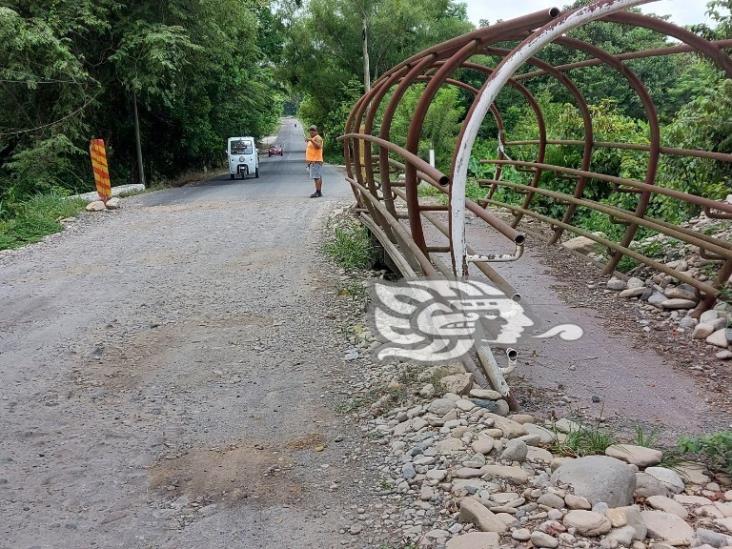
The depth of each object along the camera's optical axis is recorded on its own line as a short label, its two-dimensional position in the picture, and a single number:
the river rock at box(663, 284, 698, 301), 5.29
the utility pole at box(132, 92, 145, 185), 18.84
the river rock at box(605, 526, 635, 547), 2.20
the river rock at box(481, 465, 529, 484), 2.65
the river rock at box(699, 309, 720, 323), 4.81
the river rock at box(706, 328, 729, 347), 4.52
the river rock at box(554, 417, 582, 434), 3.20
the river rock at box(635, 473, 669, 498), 2.56
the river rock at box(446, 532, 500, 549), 2.25
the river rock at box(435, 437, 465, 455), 2.96
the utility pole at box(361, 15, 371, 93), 25.59
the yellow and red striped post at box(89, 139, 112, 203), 13.00
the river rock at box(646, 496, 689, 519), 2.42
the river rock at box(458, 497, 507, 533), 2.35
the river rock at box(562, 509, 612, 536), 2.27
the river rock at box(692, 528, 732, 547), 2.19
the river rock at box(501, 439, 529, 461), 2.82
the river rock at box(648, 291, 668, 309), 5.42
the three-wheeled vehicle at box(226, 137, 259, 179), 21.56
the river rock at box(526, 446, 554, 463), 2.81
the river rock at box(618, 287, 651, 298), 5.68
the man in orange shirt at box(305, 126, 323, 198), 12.34
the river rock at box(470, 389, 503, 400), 3.43
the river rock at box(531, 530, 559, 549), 2.22
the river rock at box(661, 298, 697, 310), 5.21
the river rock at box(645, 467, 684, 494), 2.63
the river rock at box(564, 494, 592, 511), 2.40
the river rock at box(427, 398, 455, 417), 3.36
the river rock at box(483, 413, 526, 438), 3.02
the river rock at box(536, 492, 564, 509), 2.44
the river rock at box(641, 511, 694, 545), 2.23
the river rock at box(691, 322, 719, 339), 4.70
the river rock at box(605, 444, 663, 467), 2.81
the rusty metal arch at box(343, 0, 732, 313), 3.33
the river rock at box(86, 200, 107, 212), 11.91
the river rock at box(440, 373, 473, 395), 3.52
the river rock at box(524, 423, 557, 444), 3.01
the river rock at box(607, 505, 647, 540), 2.26
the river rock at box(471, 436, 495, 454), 2.89
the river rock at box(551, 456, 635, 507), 2.46
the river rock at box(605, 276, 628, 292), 5.96
